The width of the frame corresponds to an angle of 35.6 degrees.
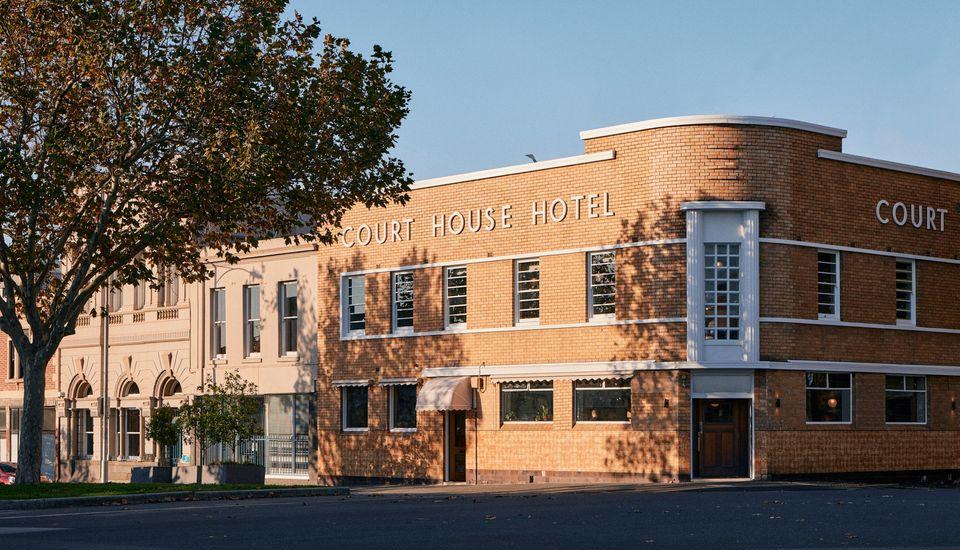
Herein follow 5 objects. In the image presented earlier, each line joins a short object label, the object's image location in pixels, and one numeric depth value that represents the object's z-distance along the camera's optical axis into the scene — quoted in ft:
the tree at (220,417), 137.08
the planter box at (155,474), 127.85
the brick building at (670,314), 119.14
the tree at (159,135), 98.22
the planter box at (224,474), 127.65
